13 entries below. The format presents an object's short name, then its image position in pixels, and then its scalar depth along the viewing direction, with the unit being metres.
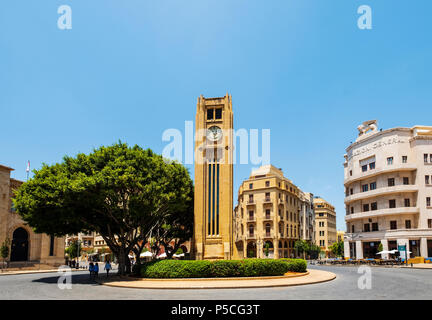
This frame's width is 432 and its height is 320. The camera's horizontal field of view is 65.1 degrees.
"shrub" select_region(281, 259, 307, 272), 28.59
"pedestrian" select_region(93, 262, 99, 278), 28.11
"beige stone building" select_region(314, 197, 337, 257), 111.63
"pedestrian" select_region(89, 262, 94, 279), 28.01
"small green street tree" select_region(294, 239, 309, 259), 76.31
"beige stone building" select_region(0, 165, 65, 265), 41.41
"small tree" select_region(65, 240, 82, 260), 68.47
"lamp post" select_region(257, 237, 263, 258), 72.43
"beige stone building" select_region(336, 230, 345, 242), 139.38
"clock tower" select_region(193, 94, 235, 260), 37.00
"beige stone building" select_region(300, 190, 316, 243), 88.25
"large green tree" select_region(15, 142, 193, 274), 25.38
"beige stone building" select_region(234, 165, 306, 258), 72.56
